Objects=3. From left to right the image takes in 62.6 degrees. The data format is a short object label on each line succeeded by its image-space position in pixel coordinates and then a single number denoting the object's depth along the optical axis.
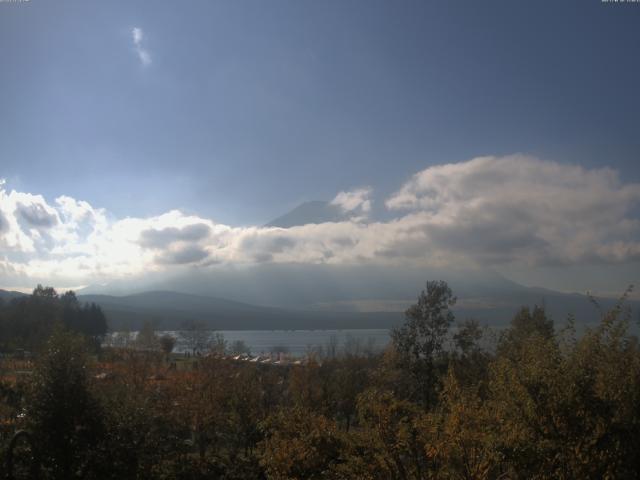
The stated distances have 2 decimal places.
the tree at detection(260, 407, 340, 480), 12.05
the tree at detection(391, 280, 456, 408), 25.03
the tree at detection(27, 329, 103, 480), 14.98
